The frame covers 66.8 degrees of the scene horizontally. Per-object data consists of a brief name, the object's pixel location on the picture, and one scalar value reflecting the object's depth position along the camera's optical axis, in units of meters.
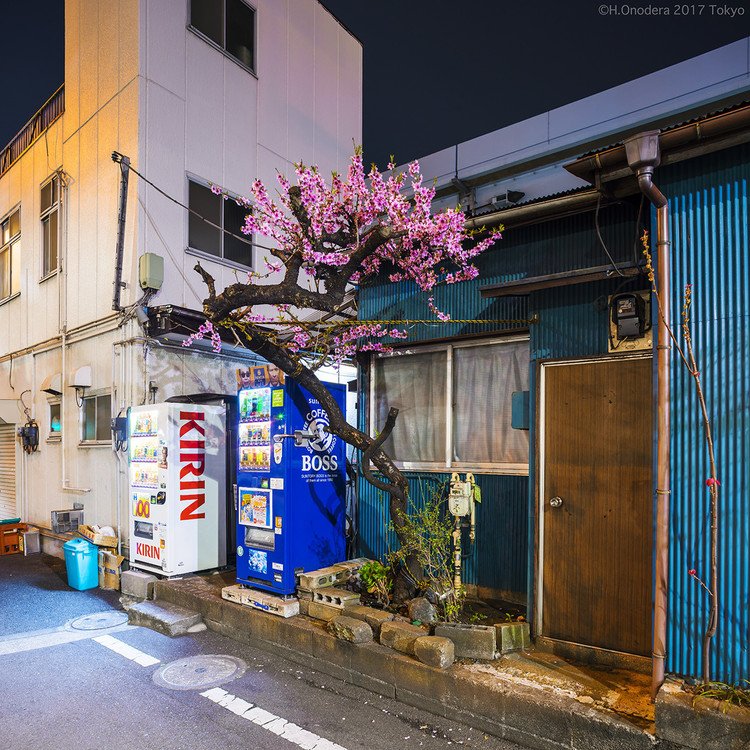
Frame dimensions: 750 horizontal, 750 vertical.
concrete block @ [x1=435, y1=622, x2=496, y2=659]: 5.33
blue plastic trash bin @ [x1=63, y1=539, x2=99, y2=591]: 9.55
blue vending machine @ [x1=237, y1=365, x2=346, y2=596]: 7.24
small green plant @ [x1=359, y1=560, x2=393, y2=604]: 6.68
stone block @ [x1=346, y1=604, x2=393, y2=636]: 5.96
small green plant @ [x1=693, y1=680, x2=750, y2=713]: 3.93
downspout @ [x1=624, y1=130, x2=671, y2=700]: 4.36
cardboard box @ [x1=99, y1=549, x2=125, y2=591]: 9.55
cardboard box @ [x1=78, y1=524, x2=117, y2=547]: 9.98
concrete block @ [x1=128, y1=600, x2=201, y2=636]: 7.33
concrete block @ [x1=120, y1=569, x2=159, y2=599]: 8.66
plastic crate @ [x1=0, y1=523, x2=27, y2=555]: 12.80
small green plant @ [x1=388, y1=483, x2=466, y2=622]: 6.00
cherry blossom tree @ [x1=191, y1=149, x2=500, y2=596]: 6.76
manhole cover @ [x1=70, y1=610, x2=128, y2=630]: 7.71
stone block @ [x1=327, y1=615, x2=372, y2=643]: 5.82
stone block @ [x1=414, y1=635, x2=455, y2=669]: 5.18
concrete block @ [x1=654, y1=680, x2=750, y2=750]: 3.75
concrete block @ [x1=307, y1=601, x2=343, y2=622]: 6.48
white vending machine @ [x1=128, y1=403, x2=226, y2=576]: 8.67
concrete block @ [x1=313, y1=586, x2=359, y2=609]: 6.50
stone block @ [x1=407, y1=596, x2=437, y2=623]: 5.83
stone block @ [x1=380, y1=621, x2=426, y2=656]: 5.55
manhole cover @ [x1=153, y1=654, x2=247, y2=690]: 5.79
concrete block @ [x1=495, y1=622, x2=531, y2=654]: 5.43
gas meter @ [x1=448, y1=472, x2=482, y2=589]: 6.35
